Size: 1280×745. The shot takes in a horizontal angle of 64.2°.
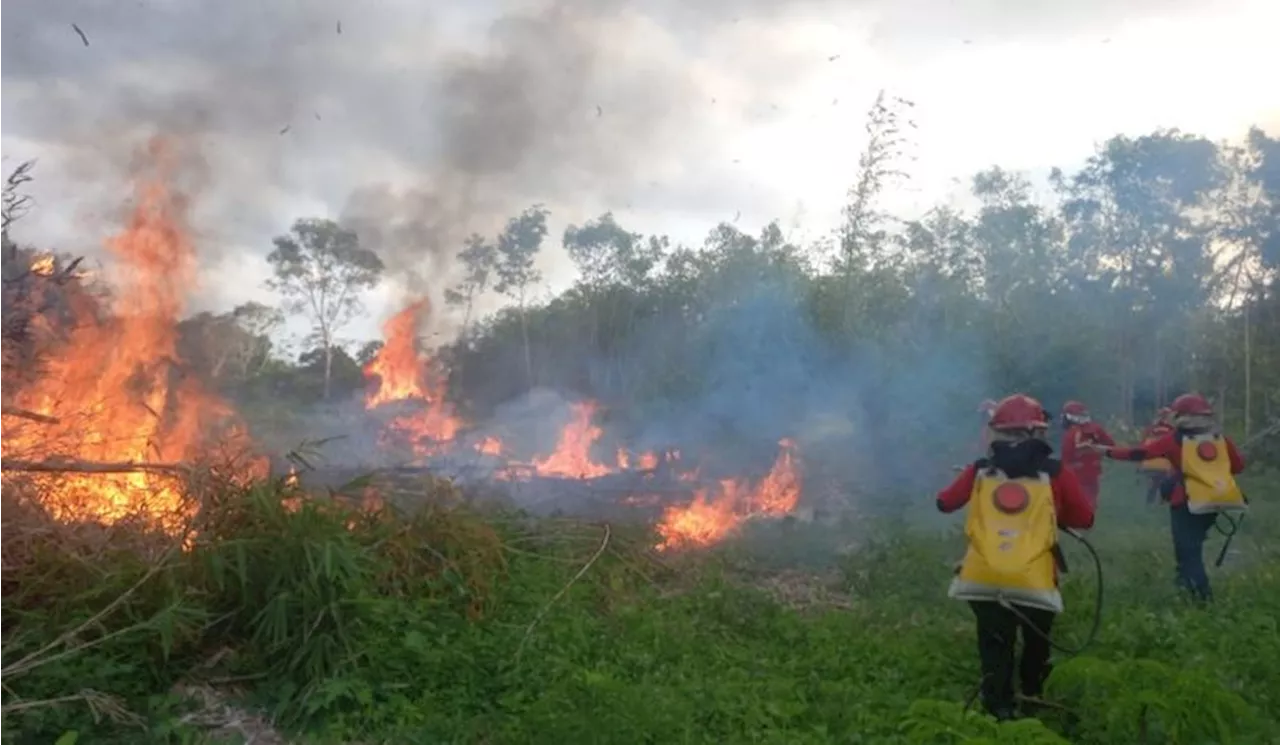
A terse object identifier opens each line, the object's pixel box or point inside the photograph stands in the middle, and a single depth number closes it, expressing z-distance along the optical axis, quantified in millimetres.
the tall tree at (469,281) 20697
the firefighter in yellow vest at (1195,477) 8258
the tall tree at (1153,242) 26234
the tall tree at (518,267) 22225
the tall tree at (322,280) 26262
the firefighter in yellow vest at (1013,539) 5586
